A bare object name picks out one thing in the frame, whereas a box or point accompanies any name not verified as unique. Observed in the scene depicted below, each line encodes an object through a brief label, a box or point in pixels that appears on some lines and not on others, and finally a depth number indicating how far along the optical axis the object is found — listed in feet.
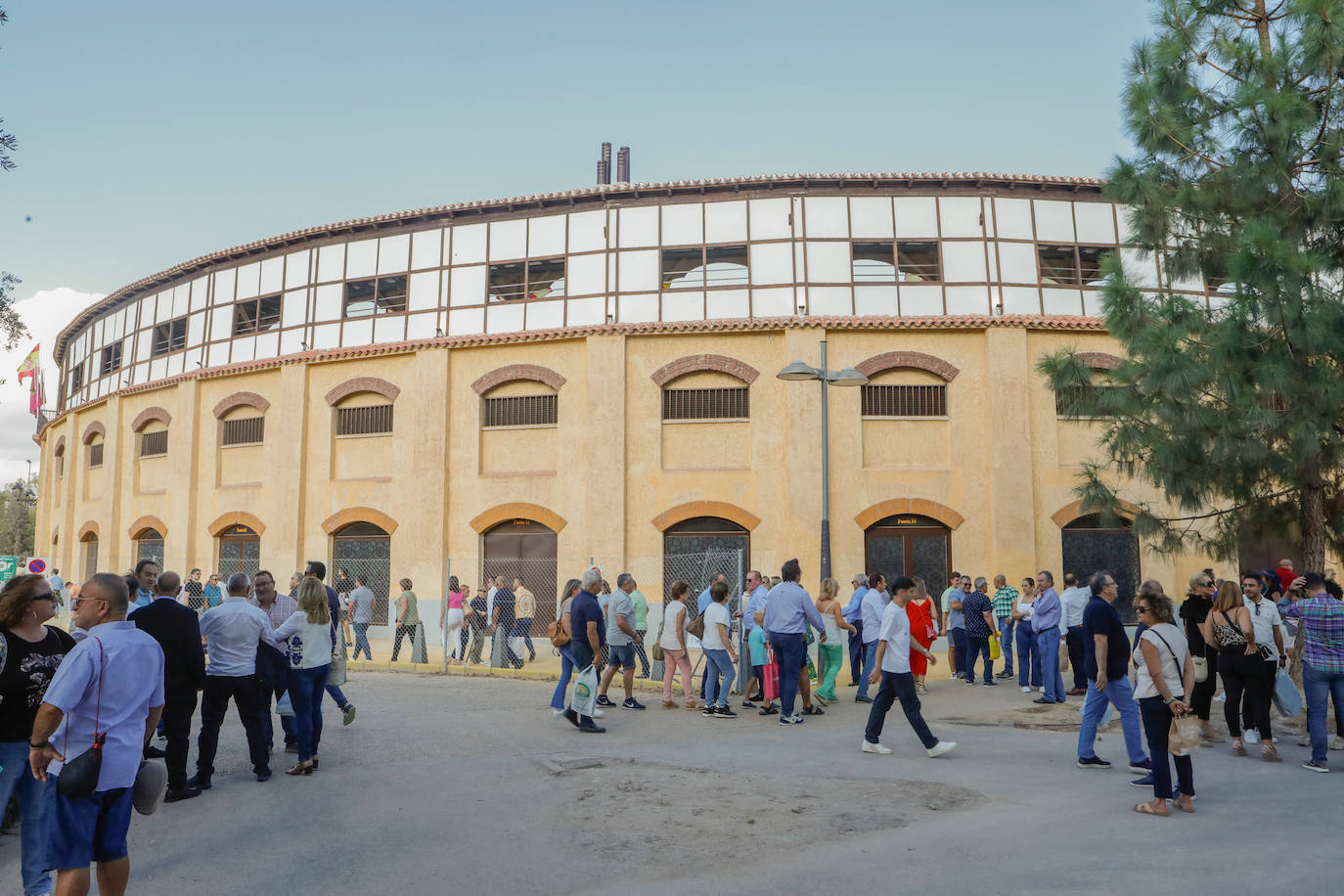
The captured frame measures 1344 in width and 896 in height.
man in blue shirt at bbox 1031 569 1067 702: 41.60
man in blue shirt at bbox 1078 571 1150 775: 27.55
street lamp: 49.55
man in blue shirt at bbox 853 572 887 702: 40.19
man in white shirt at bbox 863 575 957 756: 29.55
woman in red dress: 43.44
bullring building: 69.77
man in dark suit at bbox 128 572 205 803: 22.99
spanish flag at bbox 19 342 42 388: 115.75
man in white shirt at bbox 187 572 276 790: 25.61
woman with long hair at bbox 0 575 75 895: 16.80
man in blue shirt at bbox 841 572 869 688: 46.47
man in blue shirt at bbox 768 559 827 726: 35.63
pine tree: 40.73
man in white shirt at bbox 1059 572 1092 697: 41.09
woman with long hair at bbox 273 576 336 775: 27.22
